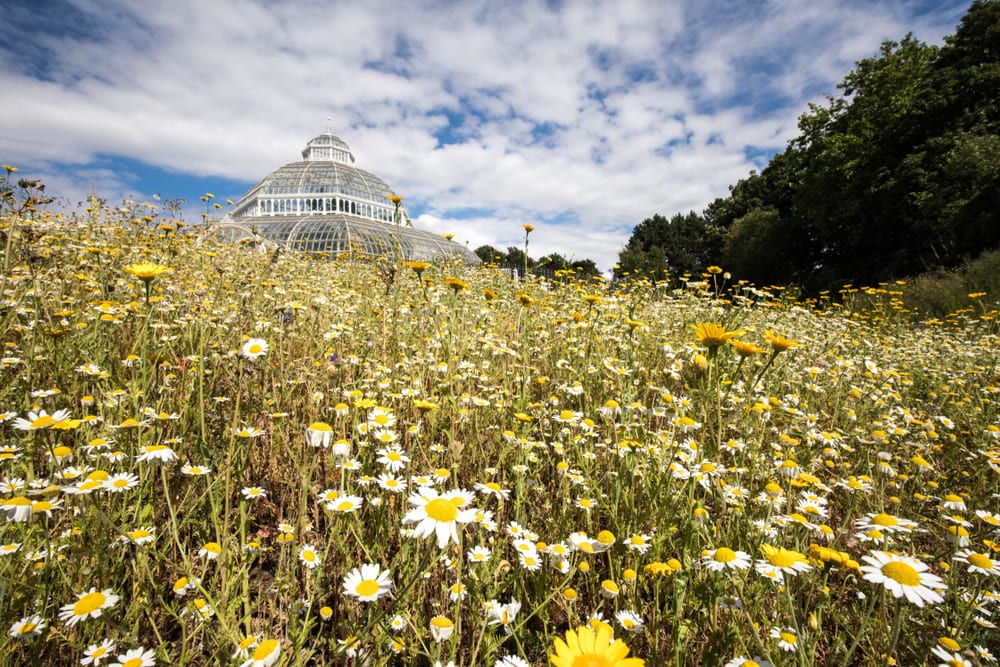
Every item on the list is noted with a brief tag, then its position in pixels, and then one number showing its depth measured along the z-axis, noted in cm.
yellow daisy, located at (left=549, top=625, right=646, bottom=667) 20
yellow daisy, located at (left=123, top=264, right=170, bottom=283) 36
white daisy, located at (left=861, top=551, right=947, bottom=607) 25
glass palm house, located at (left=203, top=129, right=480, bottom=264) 1871
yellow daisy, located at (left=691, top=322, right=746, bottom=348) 40
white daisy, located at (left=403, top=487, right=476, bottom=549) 24
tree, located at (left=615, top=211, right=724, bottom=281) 3112
